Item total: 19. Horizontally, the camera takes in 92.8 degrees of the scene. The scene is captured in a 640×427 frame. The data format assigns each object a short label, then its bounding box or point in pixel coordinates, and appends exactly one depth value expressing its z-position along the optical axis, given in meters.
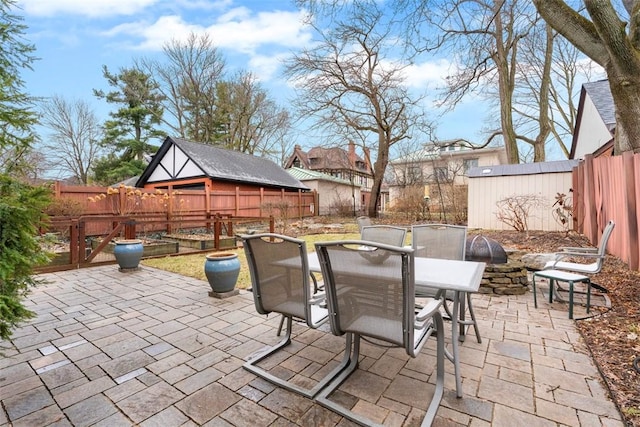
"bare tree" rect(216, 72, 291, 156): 21.69
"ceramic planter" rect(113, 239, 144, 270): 5.39
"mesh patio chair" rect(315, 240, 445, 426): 1.57
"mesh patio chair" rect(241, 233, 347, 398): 2.03
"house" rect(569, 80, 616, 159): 8.05
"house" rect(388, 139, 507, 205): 15.95
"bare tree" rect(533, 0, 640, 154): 4.36
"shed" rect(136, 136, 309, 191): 14.96
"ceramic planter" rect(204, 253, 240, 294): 3.89
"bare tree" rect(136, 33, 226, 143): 20.14
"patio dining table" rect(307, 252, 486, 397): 2.00
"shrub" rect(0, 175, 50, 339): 1.84
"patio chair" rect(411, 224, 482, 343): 3.11
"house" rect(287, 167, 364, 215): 20.70
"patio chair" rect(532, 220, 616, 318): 3.19
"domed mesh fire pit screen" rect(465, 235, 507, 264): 4.20
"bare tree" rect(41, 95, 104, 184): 19.31
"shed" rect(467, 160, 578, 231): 9.22
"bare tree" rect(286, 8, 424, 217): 14.05
